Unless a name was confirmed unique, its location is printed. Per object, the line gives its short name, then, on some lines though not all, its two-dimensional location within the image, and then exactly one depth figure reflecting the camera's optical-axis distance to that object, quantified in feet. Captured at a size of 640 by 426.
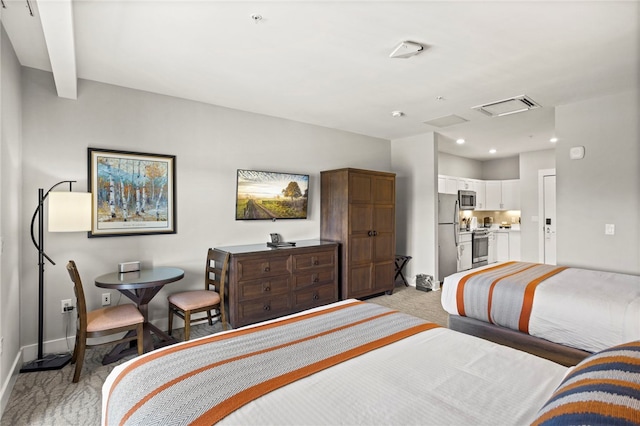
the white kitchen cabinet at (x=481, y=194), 25.02
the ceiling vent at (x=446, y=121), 14.74
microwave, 22.75
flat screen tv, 13.58
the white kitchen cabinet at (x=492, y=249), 24.35
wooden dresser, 11.60
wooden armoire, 15.07
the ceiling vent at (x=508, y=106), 12.35
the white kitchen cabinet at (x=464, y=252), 21.04
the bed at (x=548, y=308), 7.31
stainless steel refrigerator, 18.42
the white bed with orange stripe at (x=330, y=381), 3.34
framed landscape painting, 10.41
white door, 20.65
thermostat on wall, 12.67
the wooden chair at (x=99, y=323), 8.29
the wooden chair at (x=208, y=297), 10.28
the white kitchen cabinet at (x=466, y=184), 23.27
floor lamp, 8.60
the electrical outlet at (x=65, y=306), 9.98
